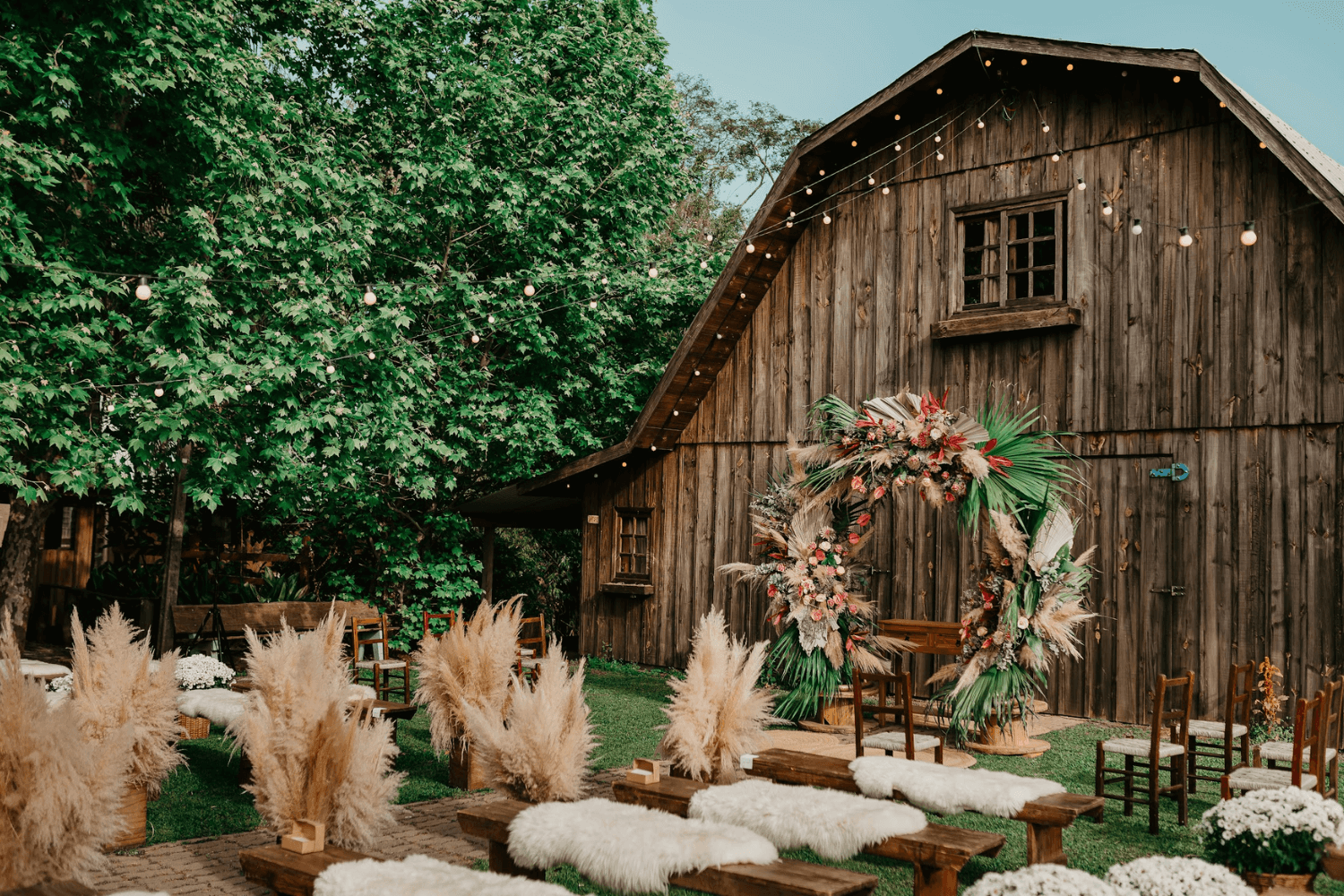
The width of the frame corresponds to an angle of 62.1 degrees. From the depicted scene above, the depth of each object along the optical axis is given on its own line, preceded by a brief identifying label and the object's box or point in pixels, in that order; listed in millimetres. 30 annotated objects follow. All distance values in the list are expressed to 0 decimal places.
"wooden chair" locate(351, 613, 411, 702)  8886
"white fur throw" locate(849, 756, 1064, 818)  4598
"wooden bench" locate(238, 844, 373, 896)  3531
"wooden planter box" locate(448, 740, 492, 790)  6641
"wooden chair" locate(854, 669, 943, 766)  5996
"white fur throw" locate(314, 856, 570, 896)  3340
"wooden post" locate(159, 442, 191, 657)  11664
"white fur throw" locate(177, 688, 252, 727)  6965
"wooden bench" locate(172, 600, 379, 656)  11023
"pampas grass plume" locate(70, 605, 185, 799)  5246
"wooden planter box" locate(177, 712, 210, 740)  7996
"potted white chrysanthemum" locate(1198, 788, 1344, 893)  4008
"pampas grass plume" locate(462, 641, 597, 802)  4449
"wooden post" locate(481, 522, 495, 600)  14125
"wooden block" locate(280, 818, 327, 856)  3748
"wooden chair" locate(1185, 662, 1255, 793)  5906
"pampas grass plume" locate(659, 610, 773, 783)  4980
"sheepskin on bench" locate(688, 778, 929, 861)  4094
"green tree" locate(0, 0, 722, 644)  9703
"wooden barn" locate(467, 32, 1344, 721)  8367
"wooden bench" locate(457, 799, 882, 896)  3443
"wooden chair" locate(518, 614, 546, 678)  9645
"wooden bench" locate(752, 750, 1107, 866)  4496
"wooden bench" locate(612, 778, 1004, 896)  3959
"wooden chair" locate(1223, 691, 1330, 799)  4805
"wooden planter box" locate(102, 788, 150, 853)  5266
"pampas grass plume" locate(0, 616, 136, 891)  3465
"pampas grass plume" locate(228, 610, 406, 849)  3869
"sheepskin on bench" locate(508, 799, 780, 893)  3658
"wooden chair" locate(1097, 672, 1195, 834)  5586
